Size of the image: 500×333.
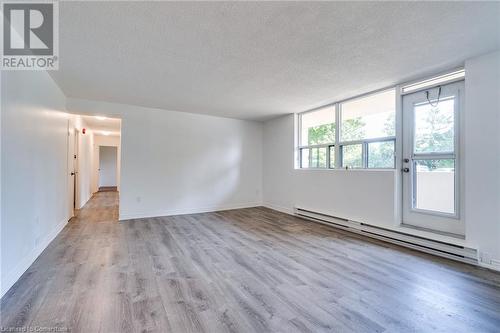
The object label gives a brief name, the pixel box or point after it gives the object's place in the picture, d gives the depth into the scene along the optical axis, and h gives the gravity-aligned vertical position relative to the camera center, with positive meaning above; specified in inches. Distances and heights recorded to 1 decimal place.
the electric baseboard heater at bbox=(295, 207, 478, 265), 104.8 -41.1
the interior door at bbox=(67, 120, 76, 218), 179.2 -2.5
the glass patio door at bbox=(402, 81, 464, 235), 114.4 +4.4
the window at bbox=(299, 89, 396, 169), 144.2 +24.0
